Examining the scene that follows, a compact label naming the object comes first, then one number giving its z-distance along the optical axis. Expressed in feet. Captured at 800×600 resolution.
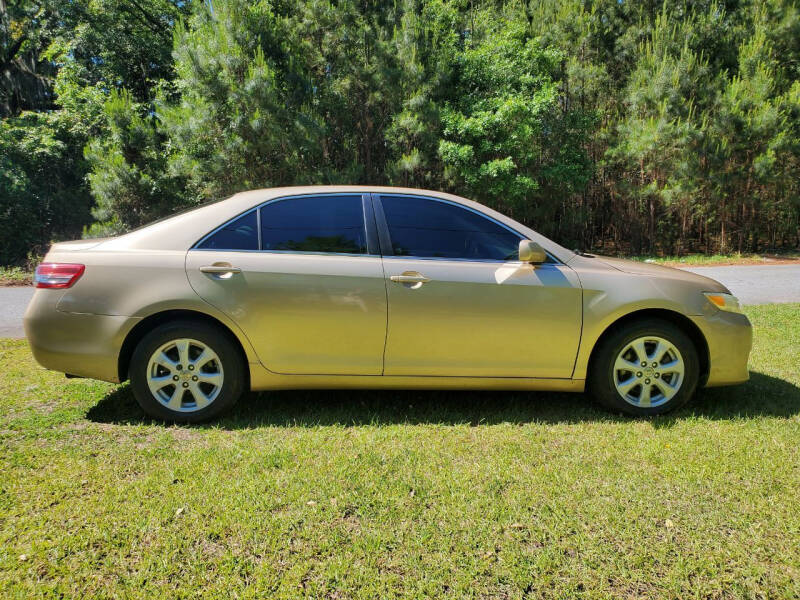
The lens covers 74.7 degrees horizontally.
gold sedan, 11.69
